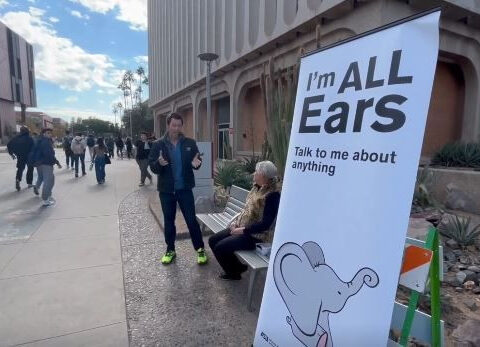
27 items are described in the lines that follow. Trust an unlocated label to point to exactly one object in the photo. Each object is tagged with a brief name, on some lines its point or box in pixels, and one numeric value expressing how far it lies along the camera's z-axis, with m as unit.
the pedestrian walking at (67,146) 14.65
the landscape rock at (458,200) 6.41
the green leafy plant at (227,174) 7.70
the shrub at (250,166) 8.04
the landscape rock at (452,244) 4.43
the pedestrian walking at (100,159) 10.51
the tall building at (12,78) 47.56
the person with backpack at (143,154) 10.50
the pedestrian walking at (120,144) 23.64
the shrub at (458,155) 8.21
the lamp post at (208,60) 9.44
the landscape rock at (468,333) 2.28
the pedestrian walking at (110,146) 24.62
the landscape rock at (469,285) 3.52
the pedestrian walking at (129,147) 24.70
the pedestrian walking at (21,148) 9.12
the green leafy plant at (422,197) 6.22
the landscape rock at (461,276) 3.62
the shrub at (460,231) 4.41
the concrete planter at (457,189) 6.34
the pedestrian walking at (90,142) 16.27
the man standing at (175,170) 3.93
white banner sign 1.58
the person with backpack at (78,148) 11.97
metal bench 3.40
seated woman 3.35
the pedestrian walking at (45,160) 7.26
